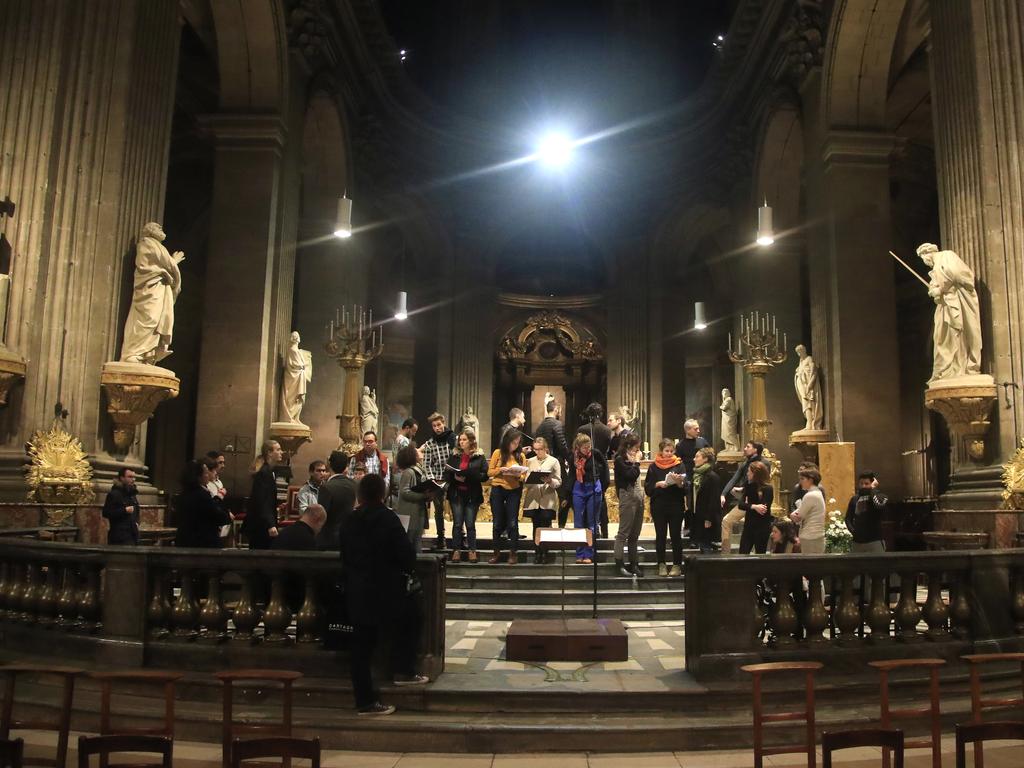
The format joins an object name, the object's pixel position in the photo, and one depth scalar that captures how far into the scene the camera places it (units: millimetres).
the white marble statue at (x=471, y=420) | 20906
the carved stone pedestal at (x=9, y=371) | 7984
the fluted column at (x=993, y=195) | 9328
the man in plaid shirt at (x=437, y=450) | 9172
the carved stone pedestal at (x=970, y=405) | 9336
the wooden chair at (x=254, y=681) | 4008
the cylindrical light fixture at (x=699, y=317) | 20453
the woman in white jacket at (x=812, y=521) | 7664
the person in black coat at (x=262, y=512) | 7930
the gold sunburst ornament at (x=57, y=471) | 7996
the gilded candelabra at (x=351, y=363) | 15367
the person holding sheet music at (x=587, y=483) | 9422
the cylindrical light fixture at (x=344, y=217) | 14258
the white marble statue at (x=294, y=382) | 14250
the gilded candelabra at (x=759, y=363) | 15008
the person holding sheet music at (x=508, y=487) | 9125
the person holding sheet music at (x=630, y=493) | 9023
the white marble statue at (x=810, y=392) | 14227
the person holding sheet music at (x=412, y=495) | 7941
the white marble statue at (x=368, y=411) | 17653
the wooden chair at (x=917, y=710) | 3838
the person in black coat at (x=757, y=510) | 8227
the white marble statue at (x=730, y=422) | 19641
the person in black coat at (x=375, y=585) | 4965
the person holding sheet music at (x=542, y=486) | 9227
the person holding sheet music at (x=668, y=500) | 9107
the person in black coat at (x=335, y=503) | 6820
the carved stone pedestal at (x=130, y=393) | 9039
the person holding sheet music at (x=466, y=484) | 9281
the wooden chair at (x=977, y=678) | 4254
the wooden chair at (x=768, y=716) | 4090
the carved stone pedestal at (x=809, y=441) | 14000
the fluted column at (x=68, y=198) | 8445
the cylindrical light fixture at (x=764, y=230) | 14195
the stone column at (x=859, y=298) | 13469
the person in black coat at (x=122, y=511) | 7832
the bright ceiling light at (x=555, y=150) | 23344
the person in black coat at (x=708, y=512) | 9211
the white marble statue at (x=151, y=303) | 9344
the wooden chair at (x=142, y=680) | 3922
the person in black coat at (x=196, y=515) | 7020
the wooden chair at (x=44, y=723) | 3736
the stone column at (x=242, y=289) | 13273
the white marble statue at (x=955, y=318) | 9578
